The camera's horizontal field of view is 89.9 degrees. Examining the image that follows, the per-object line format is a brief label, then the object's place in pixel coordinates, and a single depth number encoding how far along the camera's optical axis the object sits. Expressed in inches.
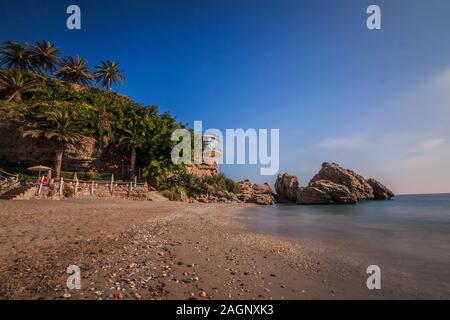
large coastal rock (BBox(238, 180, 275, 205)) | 1939.5
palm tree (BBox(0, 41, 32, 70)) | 1771.7
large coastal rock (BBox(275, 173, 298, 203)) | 2566.4
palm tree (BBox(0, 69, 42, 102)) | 1427.2
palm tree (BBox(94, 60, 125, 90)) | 2210.9
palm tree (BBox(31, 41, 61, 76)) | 1891.2
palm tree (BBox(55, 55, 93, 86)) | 1959.9
